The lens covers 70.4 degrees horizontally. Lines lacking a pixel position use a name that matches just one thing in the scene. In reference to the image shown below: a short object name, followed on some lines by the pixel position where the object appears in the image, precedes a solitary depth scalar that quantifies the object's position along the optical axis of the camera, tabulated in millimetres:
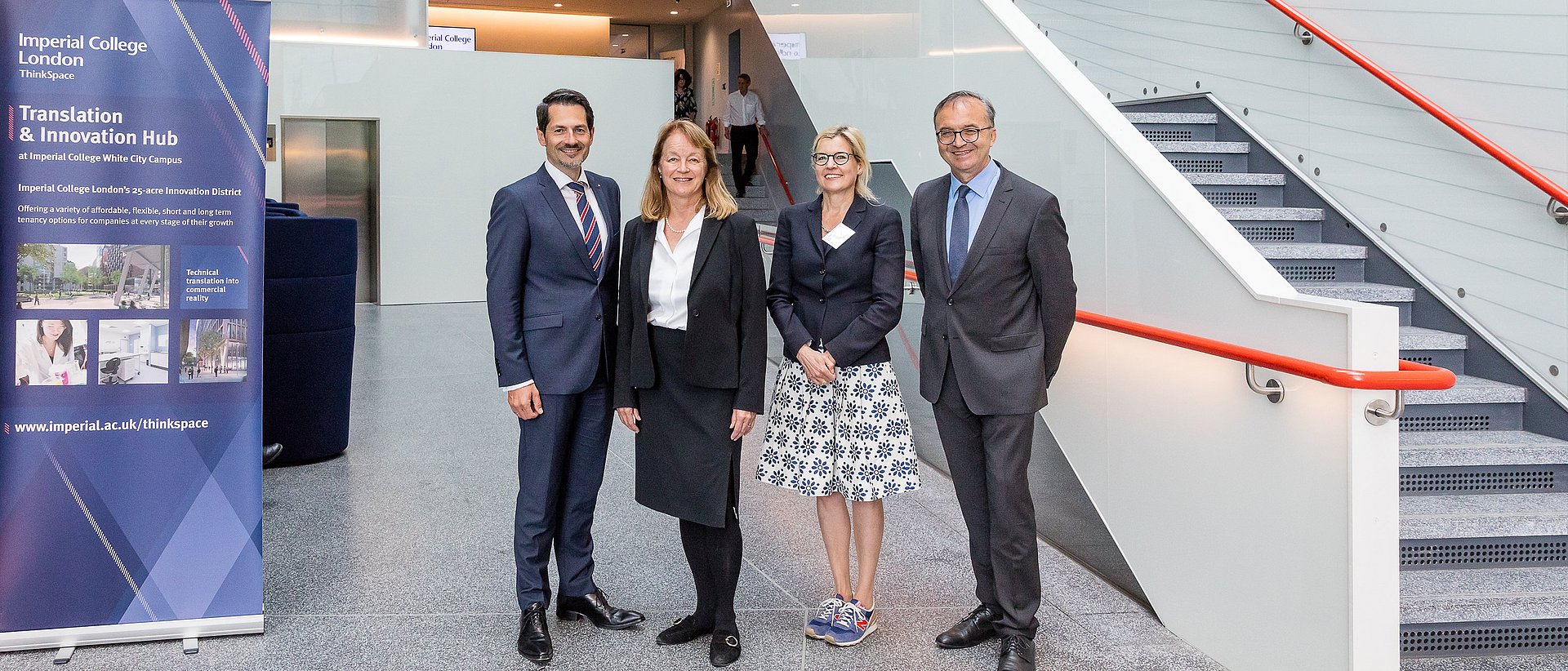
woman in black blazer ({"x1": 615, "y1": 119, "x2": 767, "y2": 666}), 3215
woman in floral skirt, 3330
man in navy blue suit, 3316
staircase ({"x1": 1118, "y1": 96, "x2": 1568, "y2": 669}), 3406
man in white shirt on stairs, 12797
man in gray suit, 3189
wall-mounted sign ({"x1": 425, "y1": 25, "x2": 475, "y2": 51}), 15461
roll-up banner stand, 3232
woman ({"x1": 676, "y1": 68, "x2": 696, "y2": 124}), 16828
